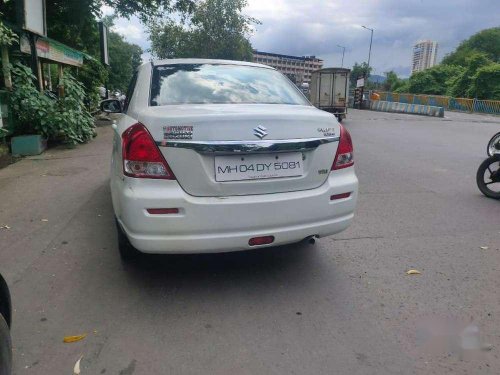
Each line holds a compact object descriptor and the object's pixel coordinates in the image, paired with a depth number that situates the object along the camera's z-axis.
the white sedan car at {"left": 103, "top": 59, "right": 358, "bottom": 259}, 2.73
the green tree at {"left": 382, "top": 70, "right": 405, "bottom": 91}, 68.81
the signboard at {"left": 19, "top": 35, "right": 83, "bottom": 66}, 10.34
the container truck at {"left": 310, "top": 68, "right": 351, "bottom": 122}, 22.59
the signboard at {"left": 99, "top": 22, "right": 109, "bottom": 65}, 16.88
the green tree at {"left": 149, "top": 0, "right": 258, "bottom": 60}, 41.25
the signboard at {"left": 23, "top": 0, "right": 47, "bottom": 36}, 8.87
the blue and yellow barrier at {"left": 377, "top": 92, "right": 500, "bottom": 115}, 35.59
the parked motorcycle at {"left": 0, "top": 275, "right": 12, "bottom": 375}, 1.93
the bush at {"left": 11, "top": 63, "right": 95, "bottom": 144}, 9.22
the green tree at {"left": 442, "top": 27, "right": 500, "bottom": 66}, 72.88
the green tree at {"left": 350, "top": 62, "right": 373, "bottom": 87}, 75.85
